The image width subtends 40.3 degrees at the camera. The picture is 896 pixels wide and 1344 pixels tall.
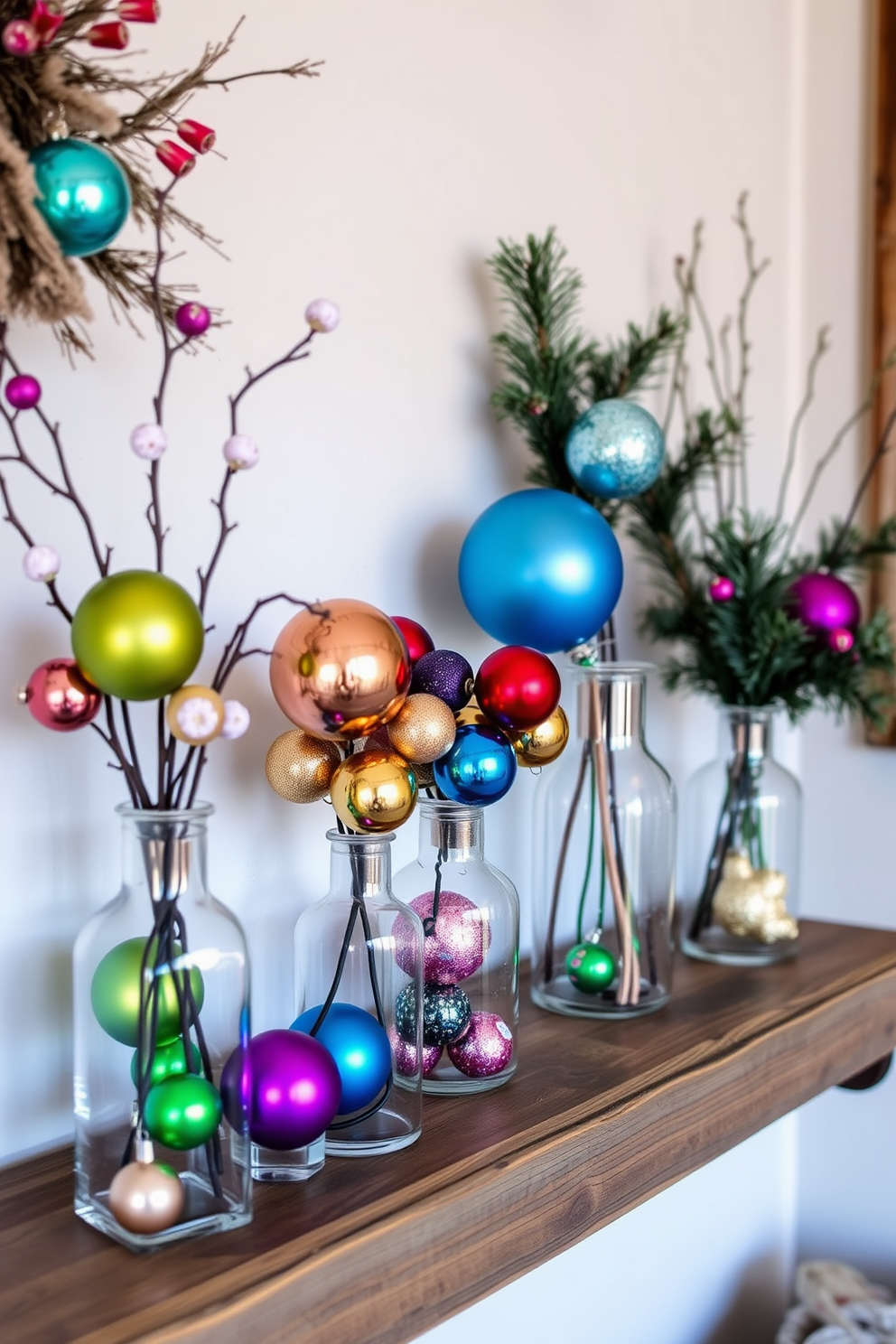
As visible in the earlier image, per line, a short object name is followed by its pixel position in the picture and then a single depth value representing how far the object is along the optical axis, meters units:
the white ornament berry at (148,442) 0.63
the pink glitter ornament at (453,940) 0.82
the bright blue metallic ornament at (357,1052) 0.72
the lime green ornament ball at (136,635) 0.60
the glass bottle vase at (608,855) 1.02
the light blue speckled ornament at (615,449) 1.00
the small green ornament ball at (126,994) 0.64
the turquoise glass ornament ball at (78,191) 0.57
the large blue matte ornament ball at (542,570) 0.91
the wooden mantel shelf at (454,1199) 0.58
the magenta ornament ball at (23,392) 0.63
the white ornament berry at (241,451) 0.67
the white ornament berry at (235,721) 0.64
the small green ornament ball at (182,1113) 0.63
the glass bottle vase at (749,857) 1.20
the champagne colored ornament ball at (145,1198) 0.61
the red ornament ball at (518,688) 0.81
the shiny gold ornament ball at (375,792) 0.72
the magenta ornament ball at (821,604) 1.18
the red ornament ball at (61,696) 0.63
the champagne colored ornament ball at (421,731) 0.76
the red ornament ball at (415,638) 0.84
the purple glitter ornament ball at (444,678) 0.82
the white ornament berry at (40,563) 0.62
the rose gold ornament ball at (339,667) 0.68
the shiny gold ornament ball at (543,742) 0.86
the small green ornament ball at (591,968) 1.01
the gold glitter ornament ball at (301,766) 0.77
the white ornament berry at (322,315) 0.68
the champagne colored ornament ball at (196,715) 0.61
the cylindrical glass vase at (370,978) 0.74
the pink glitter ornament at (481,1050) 0.82
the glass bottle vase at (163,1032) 0.64
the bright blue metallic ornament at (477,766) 0.79
